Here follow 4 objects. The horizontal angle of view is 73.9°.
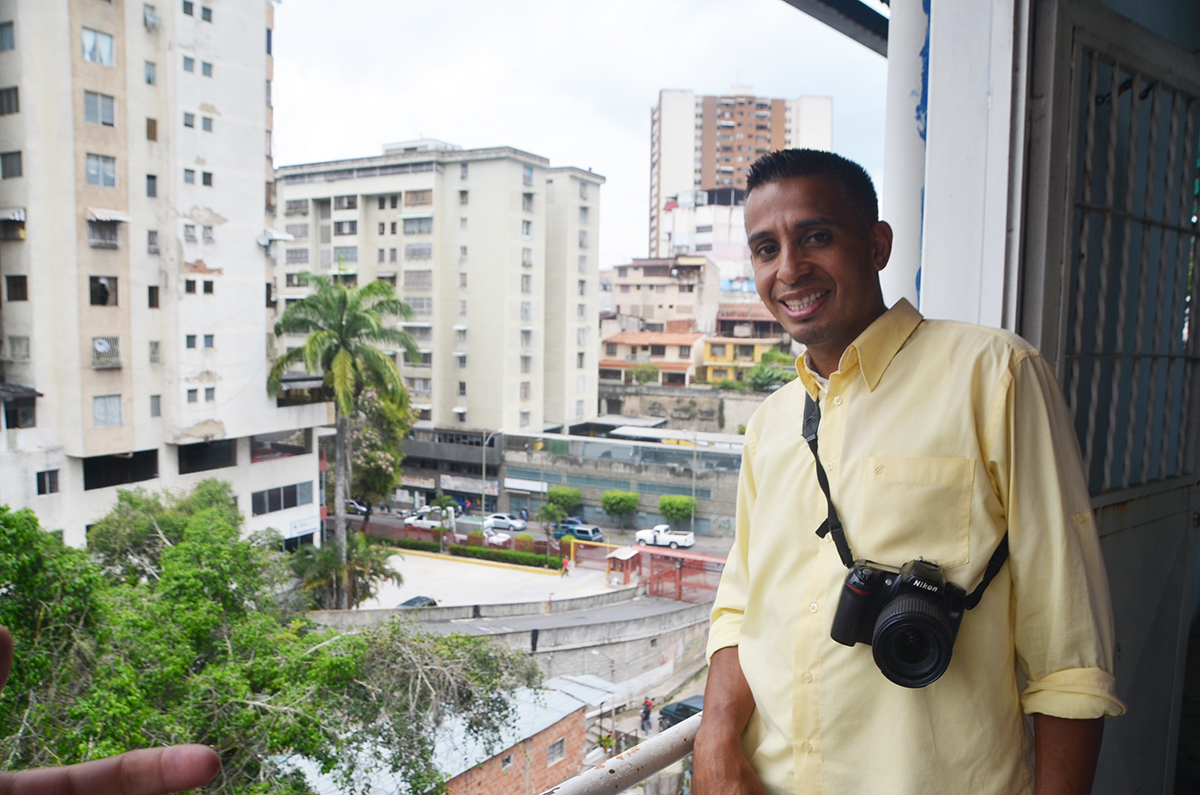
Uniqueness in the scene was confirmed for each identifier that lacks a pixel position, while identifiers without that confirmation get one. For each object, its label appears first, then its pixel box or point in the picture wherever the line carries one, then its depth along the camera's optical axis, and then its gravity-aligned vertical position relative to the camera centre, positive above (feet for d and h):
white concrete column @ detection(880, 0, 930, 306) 4.02 +1.05
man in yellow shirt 2.05 -0.53
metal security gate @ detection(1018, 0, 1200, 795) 3.28 +0.20
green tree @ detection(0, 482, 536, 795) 12.71 -6.45
